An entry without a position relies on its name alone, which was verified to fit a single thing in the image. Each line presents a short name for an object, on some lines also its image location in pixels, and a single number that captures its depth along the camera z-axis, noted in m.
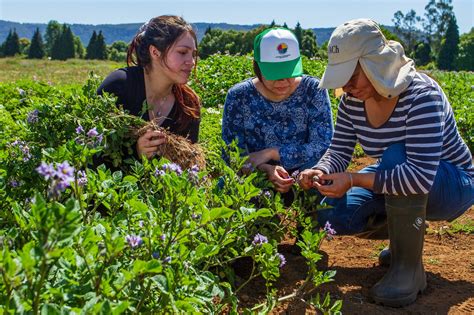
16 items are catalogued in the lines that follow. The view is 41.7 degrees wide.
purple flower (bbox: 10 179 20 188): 2.01
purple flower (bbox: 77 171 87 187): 1.59
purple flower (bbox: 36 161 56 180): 0.93
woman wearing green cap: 2.84
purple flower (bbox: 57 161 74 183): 0.95
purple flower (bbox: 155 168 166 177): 1.57
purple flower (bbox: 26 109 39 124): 2.23
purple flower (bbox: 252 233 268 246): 1.85
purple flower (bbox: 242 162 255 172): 2.51
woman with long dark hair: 2.85
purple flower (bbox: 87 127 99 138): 1.61
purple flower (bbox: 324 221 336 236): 2.05
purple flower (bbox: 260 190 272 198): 2.21
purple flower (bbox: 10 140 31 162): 2.07
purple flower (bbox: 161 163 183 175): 1.48
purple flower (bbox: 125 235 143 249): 1.24
